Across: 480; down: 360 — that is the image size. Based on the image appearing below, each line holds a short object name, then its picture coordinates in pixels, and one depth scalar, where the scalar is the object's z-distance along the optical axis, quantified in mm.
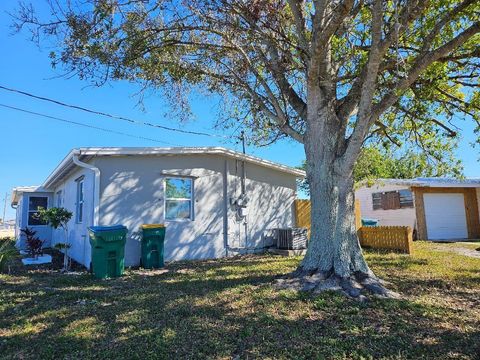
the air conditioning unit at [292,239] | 11891
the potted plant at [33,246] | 10734
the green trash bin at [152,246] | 9359
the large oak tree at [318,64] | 6012
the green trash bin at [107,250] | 7910
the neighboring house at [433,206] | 17469
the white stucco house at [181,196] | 9500
